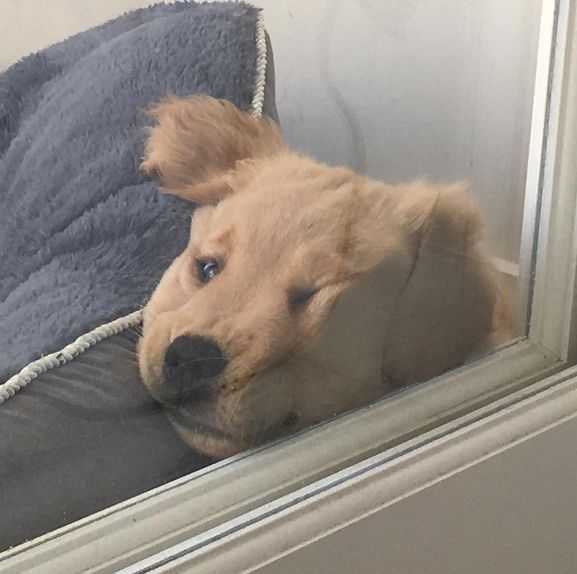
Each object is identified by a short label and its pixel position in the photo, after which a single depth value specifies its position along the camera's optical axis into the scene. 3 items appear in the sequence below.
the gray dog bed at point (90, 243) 0.55
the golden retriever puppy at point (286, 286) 0.57
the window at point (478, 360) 0.54
